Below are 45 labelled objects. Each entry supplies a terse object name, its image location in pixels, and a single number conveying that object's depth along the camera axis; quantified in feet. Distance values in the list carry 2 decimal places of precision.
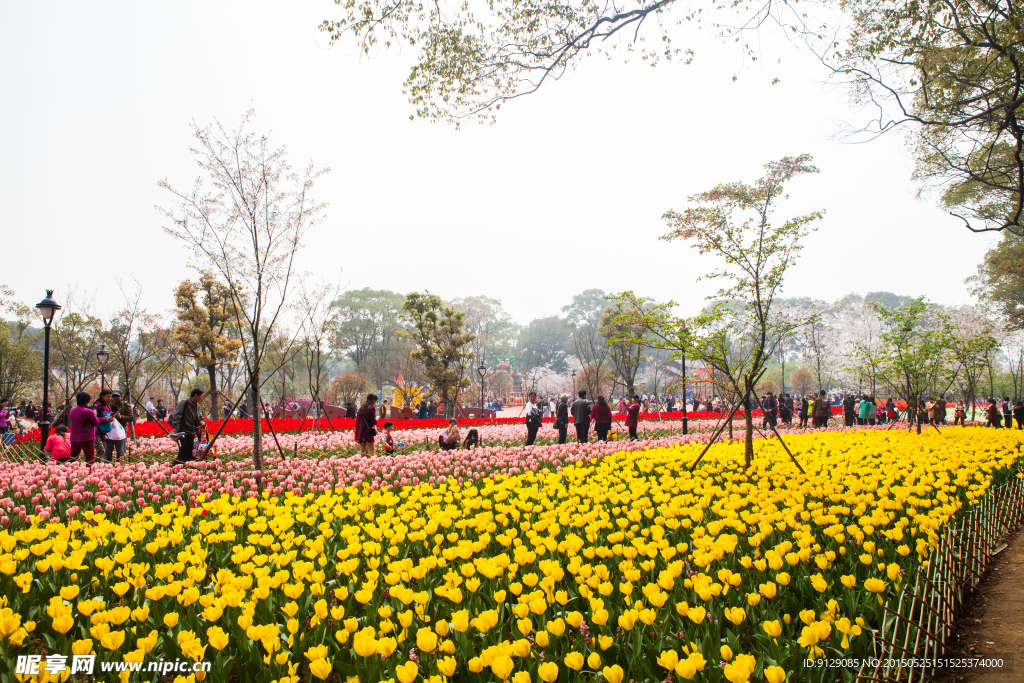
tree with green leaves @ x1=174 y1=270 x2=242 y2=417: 99.60
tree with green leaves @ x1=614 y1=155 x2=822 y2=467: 28.58
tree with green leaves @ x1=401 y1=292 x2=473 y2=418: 97.14
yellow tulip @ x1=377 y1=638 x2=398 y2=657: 7.59
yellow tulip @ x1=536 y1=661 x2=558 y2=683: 6.91
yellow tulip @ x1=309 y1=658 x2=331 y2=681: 6.83
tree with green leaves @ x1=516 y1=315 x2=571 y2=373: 283.38
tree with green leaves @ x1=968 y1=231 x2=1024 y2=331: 76.85
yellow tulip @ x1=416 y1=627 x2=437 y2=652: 7.41
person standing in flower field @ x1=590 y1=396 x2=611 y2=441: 46.21
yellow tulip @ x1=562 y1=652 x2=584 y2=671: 7.09
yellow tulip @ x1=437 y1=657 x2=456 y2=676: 6.99
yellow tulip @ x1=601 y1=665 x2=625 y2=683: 6.86
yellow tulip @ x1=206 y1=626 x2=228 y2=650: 7.75
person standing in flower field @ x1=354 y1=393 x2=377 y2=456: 36.06
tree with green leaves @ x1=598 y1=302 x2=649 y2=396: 97.55
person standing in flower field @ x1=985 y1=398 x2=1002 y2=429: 62.34
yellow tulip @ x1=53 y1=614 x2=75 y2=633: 8.02
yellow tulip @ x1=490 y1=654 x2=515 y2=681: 6.65
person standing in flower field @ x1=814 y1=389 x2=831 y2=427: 70.23
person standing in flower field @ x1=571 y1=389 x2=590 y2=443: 44.70
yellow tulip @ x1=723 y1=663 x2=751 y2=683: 6.49
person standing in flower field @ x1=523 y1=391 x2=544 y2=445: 45.50
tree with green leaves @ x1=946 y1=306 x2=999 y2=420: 81.71
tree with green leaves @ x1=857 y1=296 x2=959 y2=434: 47.75
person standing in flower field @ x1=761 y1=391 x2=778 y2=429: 73.48
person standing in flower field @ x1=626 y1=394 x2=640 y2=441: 48.88
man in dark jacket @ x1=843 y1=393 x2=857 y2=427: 78.02
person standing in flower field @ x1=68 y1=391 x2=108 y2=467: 31.53
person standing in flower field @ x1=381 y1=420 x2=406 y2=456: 39.72
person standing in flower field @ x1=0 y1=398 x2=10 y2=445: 55.88
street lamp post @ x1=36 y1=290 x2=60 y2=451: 42.45
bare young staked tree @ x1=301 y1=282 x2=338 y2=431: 55.13
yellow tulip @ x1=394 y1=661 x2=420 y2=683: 6.70
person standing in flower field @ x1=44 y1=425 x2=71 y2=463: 32.78
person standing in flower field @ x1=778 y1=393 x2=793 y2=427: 81.10
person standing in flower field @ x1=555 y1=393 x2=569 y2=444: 44.91
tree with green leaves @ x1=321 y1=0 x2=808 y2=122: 26.02
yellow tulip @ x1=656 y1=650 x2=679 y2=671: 7.23
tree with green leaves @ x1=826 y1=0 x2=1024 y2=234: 26.05
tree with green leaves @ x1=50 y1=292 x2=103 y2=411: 92.53
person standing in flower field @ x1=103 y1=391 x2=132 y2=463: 37.32
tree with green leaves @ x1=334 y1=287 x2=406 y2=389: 204.85
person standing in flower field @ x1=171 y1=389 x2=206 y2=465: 34.18
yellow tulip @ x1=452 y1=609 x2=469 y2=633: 8.07
